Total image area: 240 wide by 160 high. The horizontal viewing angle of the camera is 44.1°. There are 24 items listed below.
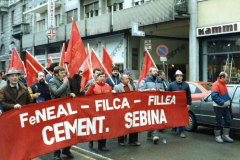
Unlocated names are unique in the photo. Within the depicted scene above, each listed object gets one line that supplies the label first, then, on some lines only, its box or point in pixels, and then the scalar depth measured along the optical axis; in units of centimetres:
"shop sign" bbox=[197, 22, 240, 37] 1438
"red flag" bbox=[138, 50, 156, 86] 967
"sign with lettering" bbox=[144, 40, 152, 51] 1800
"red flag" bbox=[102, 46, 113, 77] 1104
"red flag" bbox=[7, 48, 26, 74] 1085
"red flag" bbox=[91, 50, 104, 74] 927
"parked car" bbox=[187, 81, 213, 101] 946
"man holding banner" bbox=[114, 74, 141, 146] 730
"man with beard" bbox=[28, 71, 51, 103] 722
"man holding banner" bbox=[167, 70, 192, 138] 823
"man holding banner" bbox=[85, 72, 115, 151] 695
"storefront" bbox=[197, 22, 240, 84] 1484
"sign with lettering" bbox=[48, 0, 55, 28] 2716
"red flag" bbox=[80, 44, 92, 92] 834
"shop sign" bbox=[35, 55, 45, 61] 3112
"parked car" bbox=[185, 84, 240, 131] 766
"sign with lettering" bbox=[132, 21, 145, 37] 1819
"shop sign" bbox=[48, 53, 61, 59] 2820
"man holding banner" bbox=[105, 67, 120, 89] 888
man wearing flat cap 554
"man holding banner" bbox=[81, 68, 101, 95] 799
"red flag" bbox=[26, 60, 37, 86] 894
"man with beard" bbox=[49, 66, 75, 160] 611
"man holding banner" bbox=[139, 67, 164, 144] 782
